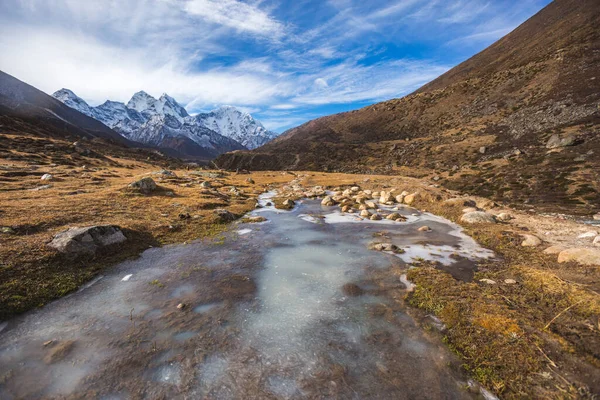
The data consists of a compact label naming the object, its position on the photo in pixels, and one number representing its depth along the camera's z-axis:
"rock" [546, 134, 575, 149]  46.89
